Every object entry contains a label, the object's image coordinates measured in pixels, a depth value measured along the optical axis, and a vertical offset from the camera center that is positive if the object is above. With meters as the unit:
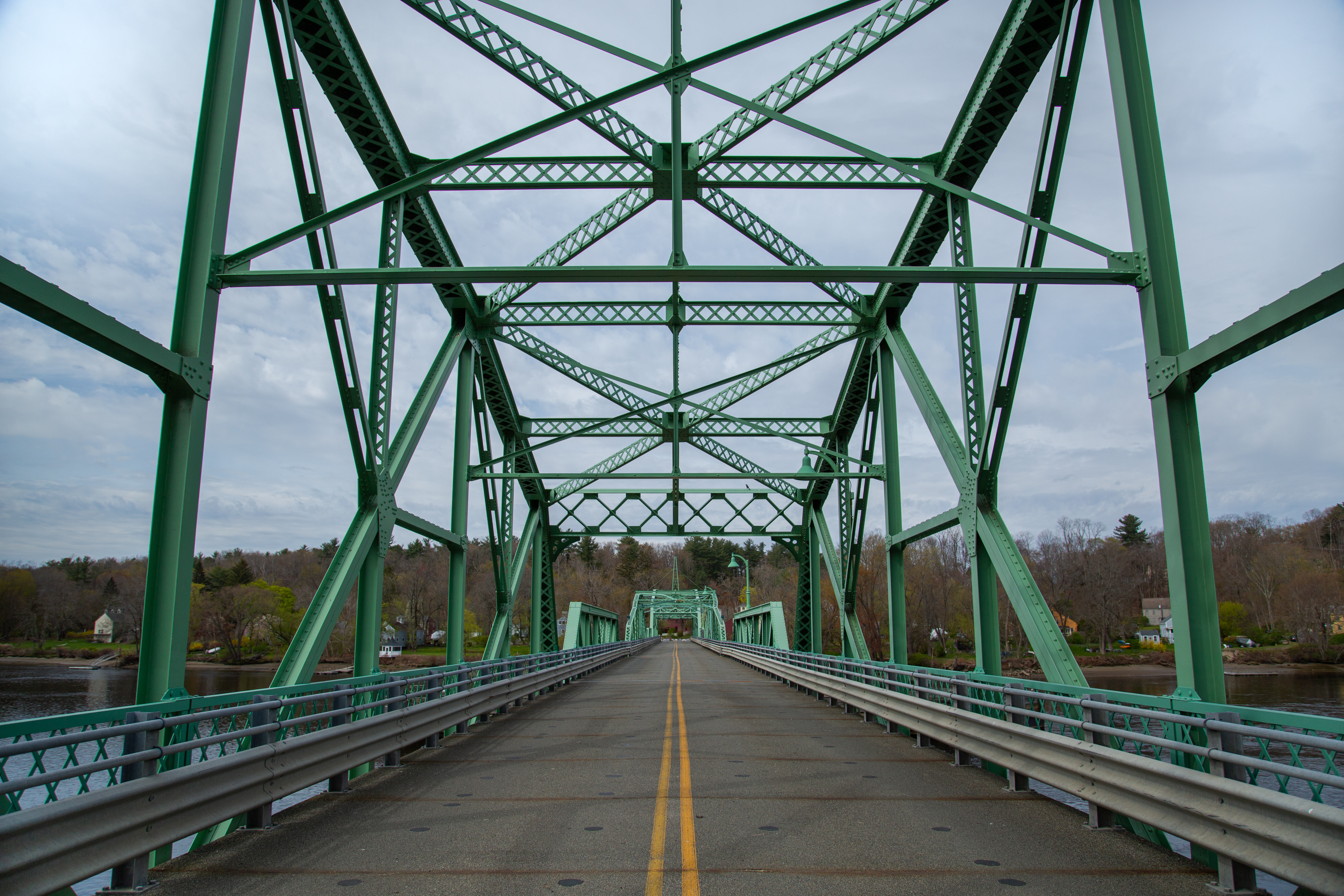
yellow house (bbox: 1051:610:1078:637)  83.31 -4.43
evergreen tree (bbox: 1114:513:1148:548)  112.62 +6.95
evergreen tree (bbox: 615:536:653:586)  162.50 +4.38
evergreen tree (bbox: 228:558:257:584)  84.97 +1.06
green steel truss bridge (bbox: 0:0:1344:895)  4.98 +1.99
